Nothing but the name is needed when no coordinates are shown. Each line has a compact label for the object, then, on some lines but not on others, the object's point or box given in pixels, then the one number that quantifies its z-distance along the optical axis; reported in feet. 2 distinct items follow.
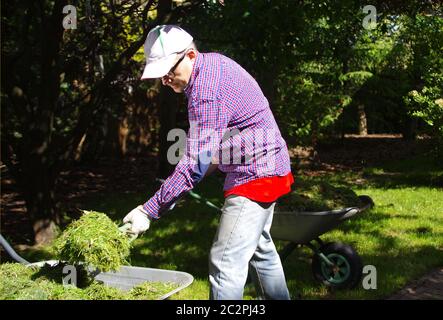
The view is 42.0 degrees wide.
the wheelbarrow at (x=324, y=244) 13.92
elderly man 9.34
